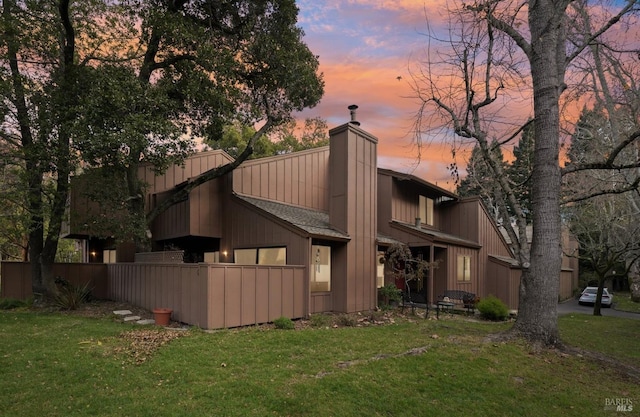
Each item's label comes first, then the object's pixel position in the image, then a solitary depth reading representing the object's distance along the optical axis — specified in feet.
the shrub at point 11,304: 39.88
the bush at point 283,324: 31.48
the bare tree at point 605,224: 51.75
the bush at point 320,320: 34.14
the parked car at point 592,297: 74.13
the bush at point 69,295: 37.86
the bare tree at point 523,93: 26.73
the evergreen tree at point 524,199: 110.33
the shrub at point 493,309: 43.55
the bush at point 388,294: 46.39
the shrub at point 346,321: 34.65
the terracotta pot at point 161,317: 30.91
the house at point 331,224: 40.68
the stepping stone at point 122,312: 34.79
